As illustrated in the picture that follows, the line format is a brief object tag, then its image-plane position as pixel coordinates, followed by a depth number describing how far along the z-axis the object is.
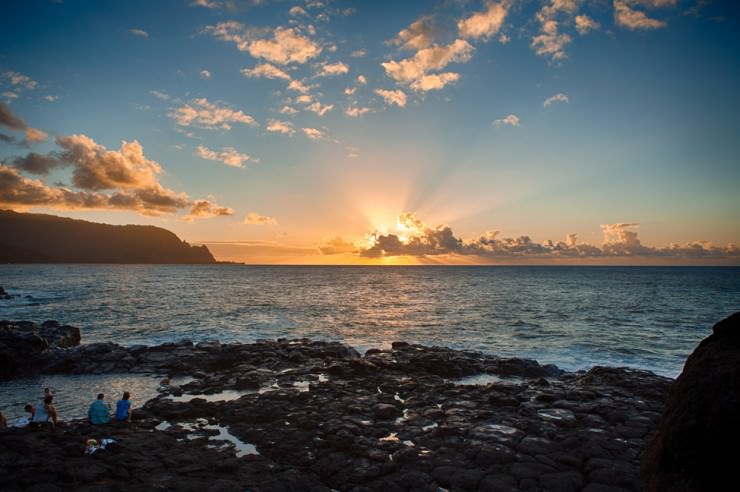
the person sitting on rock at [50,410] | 17.83
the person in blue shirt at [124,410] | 18.78
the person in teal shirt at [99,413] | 18.22
